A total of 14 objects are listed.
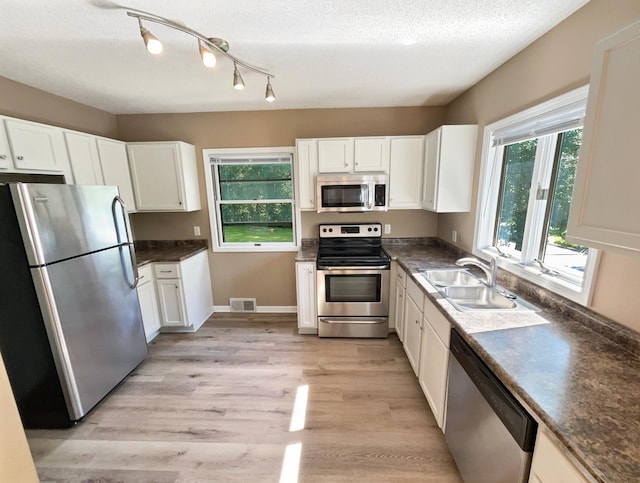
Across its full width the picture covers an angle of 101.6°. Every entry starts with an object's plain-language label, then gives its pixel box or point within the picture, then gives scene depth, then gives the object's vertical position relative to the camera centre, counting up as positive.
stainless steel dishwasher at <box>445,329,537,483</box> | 0.95 -1.01
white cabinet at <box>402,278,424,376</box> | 2.06 -1.13
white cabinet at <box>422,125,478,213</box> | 2.37 +0.20
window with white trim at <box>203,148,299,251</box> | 3.22 -0.08
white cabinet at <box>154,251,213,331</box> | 2.83 -1.10
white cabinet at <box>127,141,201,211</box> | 2.90 +0.22
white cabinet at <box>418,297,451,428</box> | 1.61 -1.13
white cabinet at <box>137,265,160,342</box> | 2.66 -1.11
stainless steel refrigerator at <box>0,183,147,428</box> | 1.61 -0.68
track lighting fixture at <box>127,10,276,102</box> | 1.25 +0.83
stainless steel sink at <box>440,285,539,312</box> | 1.55 -0.75
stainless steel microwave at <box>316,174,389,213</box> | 2.79 -0.02
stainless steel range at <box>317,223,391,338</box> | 2.72 -1.09
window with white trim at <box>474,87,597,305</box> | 1.46 -0.06
